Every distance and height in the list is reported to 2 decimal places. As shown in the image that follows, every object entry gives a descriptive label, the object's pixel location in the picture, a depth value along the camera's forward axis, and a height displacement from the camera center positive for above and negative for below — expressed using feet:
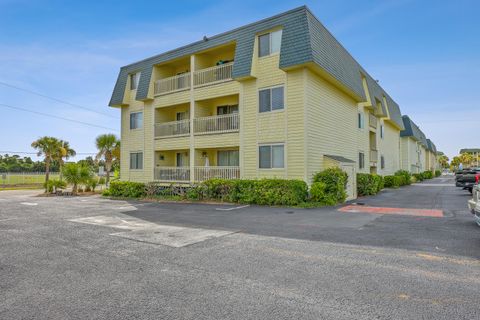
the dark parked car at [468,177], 65.77 -1.73
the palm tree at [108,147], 115.24 +10.49
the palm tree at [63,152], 126.41 +9.43
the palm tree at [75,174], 88.79 -0.40
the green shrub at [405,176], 104.73 -2.04
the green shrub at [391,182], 94.12 -3.72
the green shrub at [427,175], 159.74 -2.57
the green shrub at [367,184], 64.69 -3.04
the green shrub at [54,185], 92.89 -3.97
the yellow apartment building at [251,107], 51.96 +14.90
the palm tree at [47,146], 120.98 +11.45
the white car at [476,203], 24.41 -3.02
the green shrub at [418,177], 135.68 -3.08
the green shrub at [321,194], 48.49 -4.00
